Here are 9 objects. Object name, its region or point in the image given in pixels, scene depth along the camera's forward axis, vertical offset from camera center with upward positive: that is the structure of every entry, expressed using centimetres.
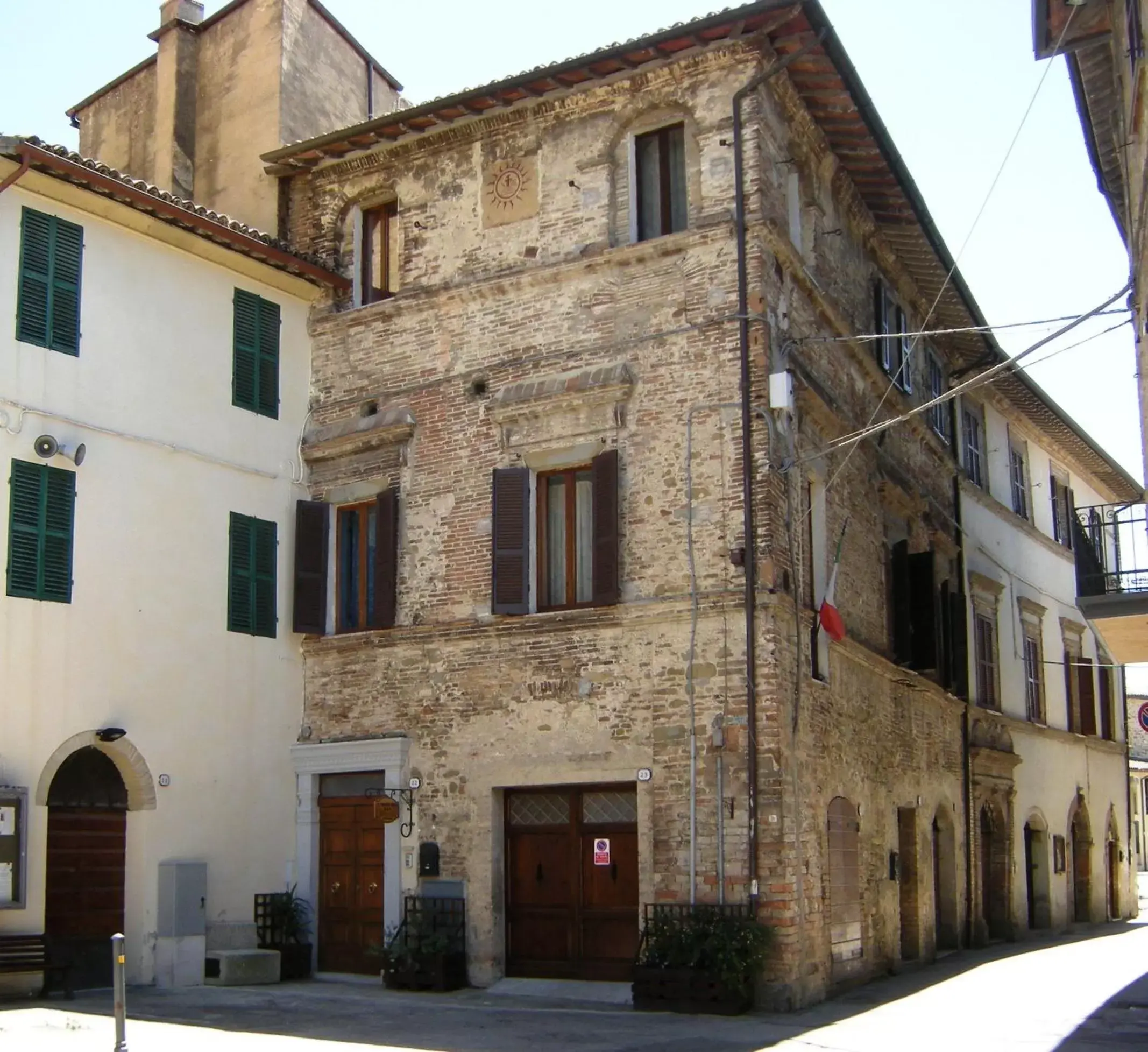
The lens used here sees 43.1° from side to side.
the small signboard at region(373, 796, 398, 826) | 1560 -41
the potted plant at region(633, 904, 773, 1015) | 1277 -170
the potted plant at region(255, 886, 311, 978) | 1561 -171
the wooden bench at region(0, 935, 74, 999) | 1307 -165
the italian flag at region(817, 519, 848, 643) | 1495 +150
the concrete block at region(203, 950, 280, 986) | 1483 -199
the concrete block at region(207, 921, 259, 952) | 1515 -170
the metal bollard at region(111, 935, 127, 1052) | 918 -133
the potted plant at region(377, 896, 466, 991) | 1455 -179
